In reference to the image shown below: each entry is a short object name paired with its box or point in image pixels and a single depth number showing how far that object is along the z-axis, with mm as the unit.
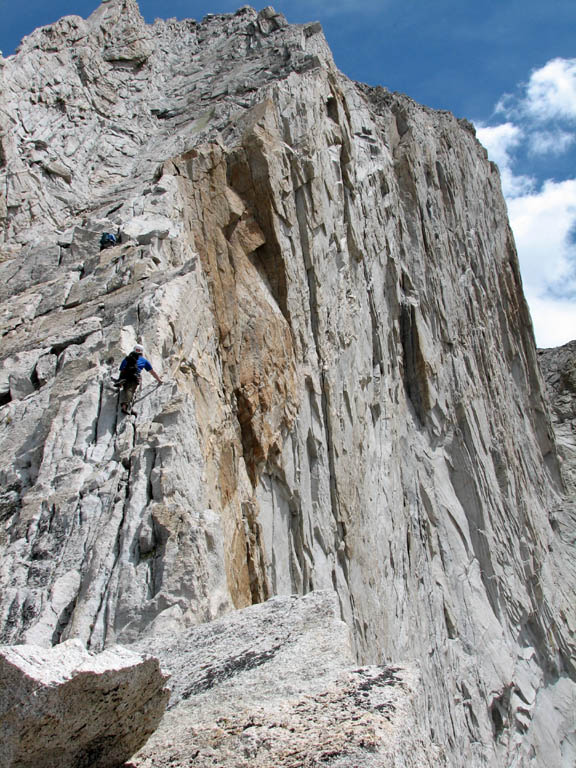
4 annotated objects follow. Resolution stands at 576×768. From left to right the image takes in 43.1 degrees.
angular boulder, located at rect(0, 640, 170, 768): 3260
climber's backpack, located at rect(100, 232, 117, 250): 14570
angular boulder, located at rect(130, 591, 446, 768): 3461
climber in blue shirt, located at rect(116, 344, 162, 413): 9594
